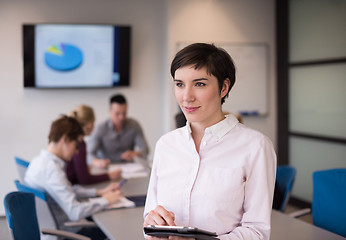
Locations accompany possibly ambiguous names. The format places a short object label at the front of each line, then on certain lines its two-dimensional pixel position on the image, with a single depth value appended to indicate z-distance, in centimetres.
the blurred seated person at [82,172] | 346
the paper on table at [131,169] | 373
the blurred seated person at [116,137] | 469
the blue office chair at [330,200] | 266
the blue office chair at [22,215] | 204
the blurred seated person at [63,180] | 269
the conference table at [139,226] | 222
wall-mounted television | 531
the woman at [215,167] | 152
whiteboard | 573
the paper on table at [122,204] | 276
